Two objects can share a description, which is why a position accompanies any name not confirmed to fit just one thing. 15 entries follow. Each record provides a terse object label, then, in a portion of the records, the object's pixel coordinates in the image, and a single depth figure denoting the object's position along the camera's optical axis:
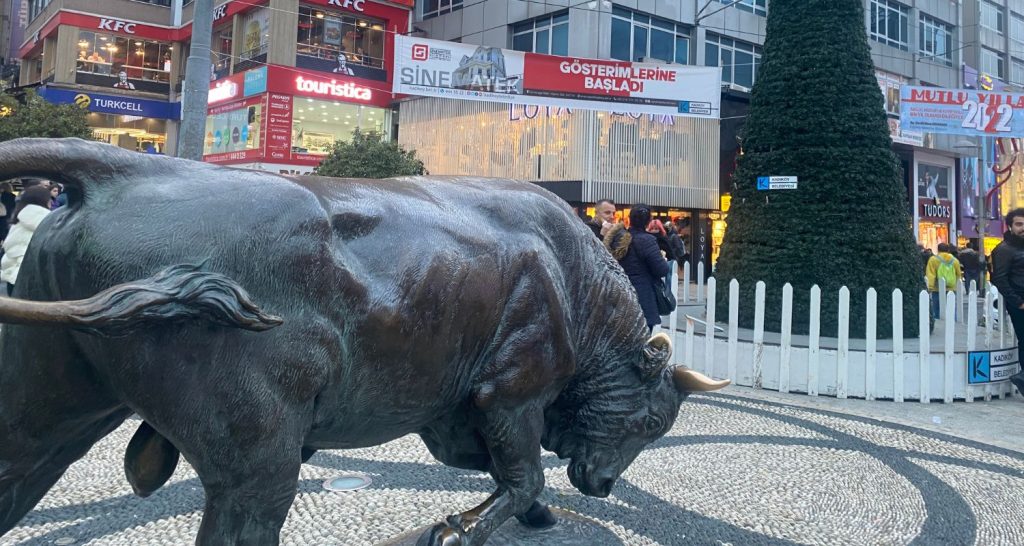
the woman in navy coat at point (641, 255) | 7.02
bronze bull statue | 1.69
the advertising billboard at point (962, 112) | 17.06
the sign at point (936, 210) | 30.95
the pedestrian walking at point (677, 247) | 9.35
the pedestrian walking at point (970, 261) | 16.42
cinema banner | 14.51
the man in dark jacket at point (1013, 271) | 7.09
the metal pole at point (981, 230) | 21.20
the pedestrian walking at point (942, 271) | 13.73
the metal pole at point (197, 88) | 7.67
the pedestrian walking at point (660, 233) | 9.85
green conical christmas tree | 8.48
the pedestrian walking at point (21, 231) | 5.23
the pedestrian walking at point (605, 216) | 7.37
